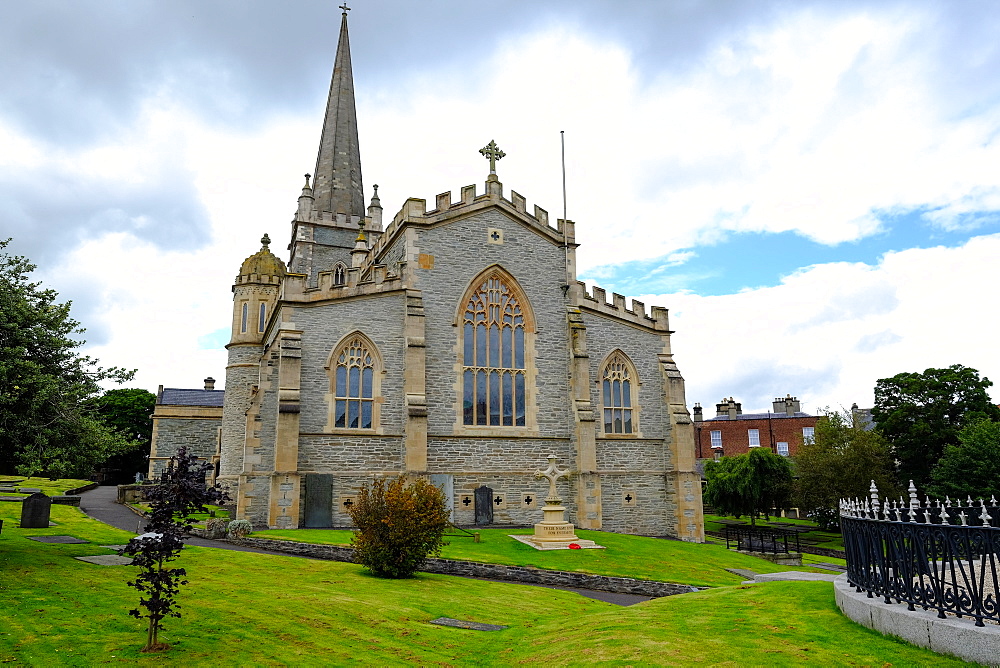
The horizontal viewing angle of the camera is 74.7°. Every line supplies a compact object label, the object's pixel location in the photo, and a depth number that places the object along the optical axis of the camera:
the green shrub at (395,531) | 16.34
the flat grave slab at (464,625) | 11.71
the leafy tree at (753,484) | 43.00
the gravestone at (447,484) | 26.81
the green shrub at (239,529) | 21.66
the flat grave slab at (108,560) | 13.79
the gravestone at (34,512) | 18.00
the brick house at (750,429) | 64.50
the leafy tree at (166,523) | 8.20
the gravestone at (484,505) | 27.23
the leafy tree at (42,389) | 15.24
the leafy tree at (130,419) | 63.12
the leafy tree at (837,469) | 37.66
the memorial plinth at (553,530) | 22.58
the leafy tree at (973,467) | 30.61
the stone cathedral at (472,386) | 25.91
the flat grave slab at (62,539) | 16.25
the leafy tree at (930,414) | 39.75
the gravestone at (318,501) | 25.00
